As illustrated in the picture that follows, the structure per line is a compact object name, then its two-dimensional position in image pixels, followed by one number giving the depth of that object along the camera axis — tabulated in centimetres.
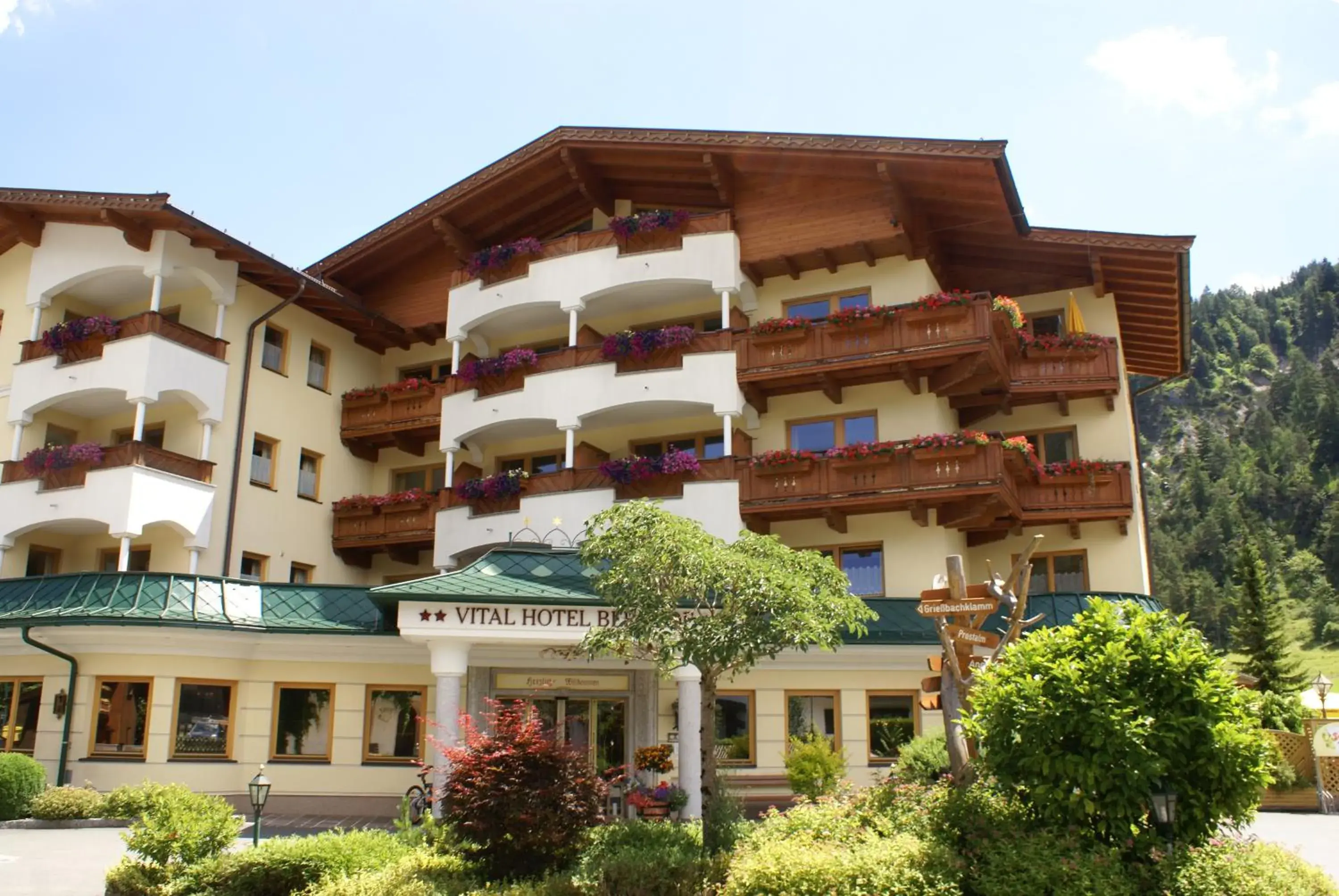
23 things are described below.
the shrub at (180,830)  1316
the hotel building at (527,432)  2286
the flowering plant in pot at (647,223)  2836
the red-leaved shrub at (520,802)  1331
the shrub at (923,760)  1608
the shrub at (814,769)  2172
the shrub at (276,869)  1268
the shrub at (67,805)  1992
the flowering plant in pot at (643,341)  2734
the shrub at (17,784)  2000
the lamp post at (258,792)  1398
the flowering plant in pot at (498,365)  2908
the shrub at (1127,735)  1087
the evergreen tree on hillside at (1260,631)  4481
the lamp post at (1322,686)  3152
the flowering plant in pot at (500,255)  2989
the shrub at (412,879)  1201
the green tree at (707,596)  1471
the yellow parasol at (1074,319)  2728
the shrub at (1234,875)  1025
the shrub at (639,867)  1216
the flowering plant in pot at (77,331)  2692
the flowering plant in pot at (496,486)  2791
